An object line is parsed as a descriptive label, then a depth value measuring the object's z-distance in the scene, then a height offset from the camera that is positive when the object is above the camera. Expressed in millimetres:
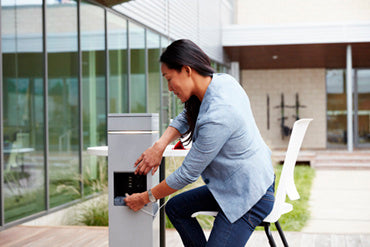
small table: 2543 -252
